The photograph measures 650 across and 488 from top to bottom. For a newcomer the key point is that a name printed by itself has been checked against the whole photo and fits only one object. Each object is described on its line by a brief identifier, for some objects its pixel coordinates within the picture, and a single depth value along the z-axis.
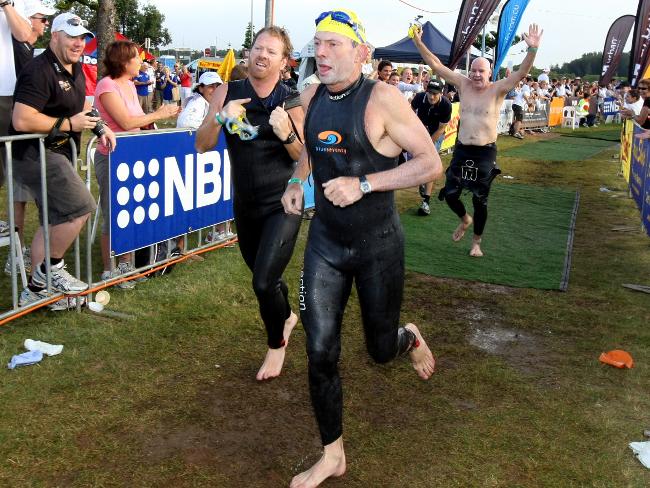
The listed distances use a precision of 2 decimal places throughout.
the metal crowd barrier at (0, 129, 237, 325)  5.00
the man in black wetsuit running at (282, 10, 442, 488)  3.13
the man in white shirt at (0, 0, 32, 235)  5.49
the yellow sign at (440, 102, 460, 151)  19.58
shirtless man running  8.07
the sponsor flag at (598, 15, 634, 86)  27.56
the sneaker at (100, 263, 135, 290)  6.06
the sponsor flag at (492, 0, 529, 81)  16.61
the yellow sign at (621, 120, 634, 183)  13.68
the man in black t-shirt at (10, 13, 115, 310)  5.01
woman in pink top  5.99
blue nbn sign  5.85
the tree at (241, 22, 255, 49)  61.64
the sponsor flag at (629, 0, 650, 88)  12.73
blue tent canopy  29.88
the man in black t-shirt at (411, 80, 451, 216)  11.04
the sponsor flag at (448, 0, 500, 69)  17.61
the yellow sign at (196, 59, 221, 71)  35.67
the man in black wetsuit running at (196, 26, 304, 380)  4.20
